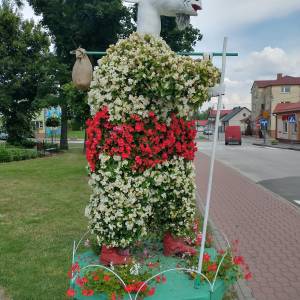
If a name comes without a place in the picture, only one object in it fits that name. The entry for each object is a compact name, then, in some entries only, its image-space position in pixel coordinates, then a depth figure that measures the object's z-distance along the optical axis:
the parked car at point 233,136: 41.69
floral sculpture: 3.22
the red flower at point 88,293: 3.07
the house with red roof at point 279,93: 59.84
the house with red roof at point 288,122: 41.31
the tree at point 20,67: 23.88
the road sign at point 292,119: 40.65
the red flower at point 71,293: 3.13
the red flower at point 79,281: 3.18
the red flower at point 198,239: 4.29
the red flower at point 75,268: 3.36
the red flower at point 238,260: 3.72
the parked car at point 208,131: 73.32
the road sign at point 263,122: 49.12
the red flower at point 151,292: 3.10
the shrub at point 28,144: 26.67
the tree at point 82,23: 19.73
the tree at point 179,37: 18.77
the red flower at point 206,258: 3.63
